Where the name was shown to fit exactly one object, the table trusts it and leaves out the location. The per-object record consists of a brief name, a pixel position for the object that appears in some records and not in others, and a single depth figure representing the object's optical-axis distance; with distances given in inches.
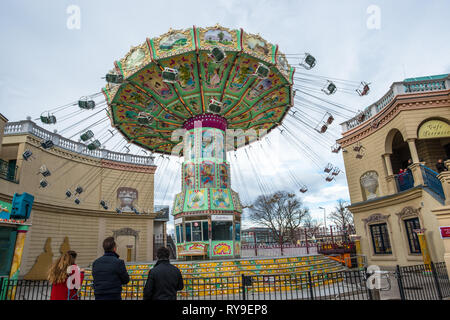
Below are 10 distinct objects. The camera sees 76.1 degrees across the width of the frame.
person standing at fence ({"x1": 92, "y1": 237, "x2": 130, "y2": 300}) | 166.6
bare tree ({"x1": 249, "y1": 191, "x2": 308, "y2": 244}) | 1688.6
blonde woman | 184.1
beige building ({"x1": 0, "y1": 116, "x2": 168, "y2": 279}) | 701.9
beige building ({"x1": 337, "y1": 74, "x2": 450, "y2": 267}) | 586.6
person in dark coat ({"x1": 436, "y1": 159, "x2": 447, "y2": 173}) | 576.1
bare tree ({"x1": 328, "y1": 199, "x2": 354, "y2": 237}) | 1909.4
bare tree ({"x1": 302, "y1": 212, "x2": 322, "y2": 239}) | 1969.7
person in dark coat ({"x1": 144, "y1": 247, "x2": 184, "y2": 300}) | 166.6
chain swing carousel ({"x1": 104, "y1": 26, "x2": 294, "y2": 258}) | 546.9
